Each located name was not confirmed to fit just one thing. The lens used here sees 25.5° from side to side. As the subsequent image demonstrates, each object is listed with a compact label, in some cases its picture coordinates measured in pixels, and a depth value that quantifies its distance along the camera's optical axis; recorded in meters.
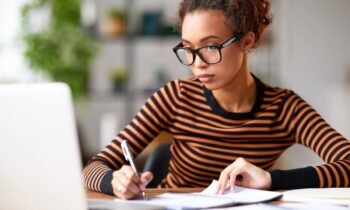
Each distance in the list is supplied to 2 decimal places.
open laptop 1.29
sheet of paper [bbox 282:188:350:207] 1.72
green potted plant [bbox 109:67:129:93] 7.00
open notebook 1.64
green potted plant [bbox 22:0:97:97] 6.00
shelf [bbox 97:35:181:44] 7.08
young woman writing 1.97
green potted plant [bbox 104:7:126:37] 6.95
